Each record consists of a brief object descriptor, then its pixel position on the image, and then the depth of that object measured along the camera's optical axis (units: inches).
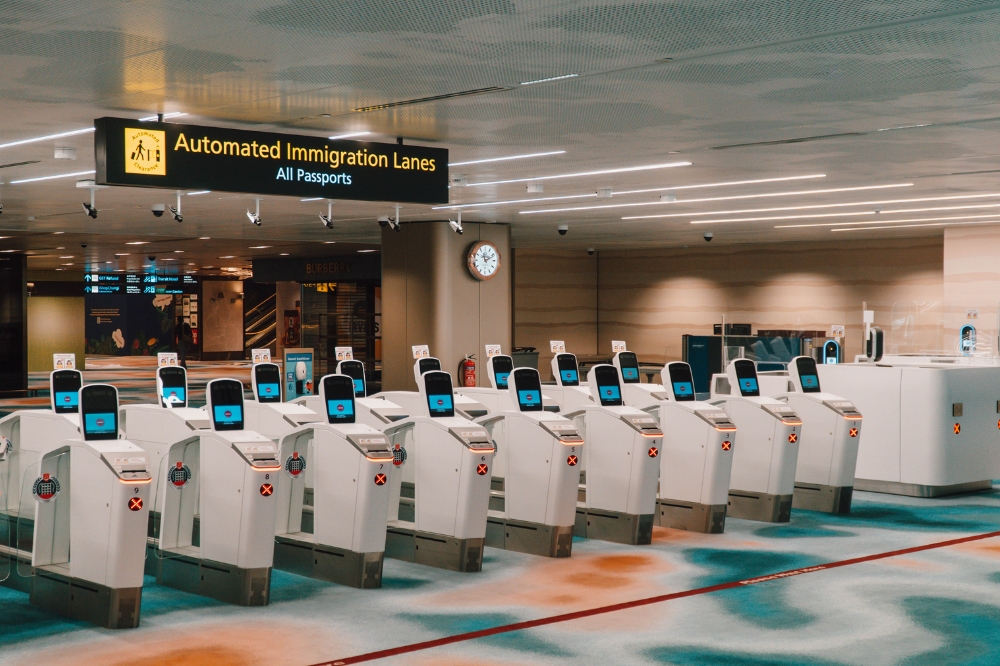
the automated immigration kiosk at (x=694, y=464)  354.0
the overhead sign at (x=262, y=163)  274.8
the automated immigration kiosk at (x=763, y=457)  374.6
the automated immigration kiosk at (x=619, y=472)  333.7
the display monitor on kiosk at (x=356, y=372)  433.1
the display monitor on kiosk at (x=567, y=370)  507.8
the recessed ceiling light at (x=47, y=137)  321.1
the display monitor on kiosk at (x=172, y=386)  385.1
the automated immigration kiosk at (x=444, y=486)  297.9
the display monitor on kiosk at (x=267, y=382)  378.0
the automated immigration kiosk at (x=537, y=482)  317.4
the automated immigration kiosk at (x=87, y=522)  238.7
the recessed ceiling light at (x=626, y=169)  406.0
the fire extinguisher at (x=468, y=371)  649.6
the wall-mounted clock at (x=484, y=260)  657.6
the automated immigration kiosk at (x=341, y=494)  278.4
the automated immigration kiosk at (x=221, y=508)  260.8
